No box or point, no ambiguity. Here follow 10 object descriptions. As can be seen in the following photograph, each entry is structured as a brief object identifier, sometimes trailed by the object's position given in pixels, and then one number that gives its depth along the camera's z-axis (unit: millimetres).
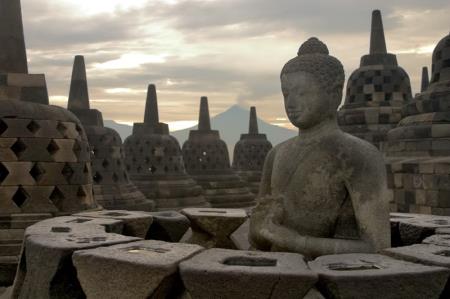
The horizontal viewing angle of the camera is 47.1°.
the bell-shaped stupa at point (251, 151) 18547
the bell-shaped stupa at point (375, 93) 12734
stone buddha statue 2967
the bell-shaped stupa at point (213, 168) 14953
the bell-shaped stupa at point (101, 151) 9492
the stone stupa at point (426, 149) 7531
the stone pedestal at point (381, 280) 2254
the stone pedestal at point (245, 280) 2213
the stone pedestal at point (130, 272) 2352
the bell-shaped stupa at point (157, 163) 12555
